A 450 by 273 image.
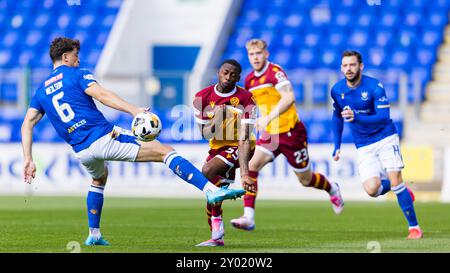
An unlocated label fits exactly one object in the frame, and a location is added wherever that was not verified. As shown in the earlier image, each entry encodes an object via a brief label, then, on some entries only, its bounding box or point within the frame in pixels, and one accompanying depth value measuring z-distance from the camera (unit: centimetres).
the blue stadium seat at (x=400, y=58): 2400
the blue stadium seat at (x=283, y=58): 2459
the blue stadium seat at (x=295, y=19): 2559
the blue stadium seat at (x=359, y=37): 2456
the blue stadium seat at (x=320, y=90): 2072
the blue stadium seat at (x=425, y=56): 2392
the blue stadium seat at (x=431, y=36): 2448
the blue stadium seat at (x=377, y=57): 2397
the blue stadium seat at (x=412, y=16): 2497
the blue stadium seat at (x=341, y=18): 2530
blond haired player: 1317
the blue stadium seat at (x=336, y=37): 2487
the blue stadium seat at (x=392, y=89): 2117
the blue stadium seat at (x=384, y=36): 2452
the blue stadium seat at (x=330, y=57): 2434
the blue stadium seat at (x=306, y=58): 2464
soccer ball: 955
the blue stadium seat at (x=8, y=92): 2142
